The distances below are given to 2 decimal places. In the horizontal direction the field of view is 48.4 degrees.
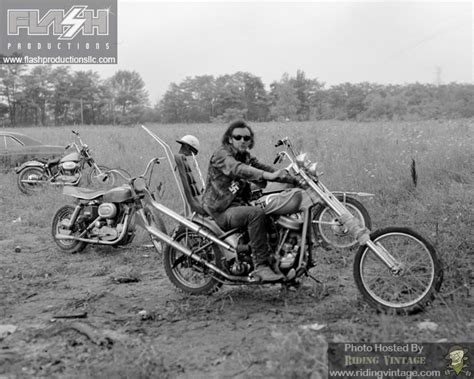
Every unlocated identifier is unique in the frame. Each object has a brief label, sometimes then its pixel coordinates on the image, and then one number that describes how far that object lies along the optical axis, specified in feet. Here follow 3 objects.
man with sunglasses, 15.08
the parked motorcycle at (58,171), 39.35
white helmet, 19.26
